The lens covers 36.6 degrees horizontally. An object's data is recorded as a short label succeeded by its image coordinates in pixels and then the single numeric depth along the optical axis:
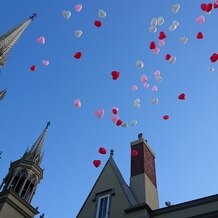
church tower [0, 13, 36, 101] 66.88
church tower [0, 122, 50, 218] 34.84
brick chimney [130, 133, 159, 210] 15.10
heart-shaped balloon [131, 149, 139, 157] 16.62
